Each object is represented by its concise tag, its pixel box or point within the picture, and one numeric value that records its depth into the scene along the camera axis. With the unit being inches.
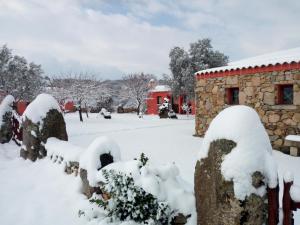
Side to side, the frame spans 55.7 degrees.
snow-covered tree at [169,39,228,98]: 931.3
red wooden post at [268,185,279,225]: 104.1
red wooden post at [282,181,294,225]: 105.7
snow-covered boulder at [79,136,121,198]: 177.2
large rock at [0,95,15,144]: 393.7
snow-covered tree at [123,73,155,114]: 1339.8
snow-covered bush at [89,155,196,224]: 131.6
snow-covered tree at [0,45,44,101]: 756.6
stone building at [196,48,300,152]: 319.3
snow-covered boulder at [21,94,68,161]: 292.0
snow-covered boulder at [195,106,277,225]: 105.2
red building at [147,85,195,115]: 1238.3
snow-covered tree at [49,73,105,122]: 854.5
